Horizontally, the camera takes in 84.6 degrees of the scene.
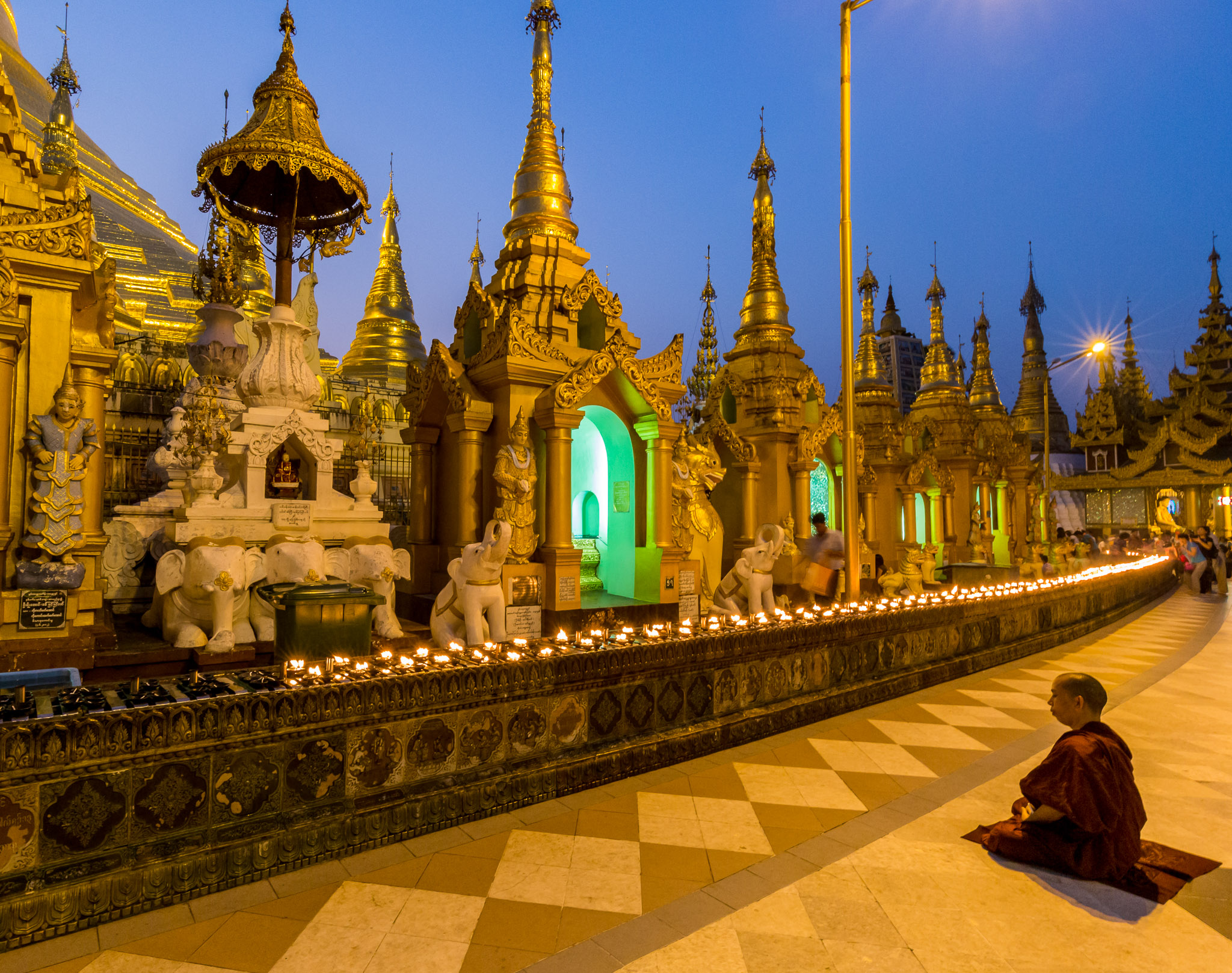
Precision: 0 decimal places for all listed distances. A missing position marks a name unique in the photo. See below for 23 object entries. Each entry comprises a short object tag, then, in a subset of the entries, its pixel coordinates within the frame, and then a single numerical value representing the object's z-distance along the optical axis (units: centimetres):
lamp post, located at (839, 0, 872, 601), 774
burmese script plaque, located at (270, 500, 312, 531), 772
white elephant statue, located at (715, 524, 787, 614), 940
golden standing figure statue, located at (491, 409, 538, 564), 799
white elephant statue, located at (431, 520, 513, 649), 698
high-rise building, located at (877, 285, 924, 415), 5125
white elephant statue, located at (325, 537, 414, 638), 770
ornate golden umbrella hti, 831
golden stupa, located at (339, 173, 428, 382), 1902
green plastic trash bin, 575
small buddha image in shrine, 818
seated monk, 341
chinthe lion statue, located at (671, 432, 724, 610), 1009
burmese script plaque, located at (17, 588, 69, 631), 586
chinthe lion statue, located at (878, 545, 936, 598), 1139
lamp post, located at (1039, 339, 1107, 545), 2172
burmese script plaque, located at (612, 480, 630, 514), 985
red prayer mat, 337
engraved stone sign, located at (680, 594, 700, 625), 977
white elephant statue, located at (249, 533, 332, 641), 700
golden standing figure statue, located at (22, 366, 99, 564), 602
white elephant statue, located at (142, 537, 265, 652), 648
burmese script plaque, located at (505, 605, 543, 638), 794
